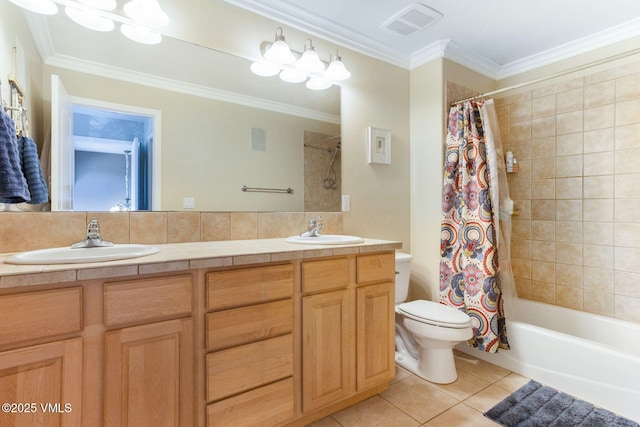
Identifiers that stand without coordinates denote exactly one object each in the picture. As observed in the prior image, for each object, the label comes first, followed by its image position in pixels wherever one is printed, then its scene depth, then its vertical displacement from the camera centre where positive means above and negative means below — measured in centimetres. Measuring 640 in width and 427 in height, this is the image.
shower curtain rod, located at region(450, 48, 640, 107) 171 +85
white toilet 186 -74
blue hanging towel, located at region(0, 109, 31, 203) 104 +16
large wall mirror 147 +51
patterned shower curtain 211 -15
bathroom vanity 96 -48
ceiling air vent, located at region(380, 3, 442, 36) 196 +127
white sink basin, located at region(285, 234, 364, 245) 170 -16
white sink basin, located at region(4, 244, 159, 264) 104 -16
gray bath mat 157 -106
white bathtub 165 -87
